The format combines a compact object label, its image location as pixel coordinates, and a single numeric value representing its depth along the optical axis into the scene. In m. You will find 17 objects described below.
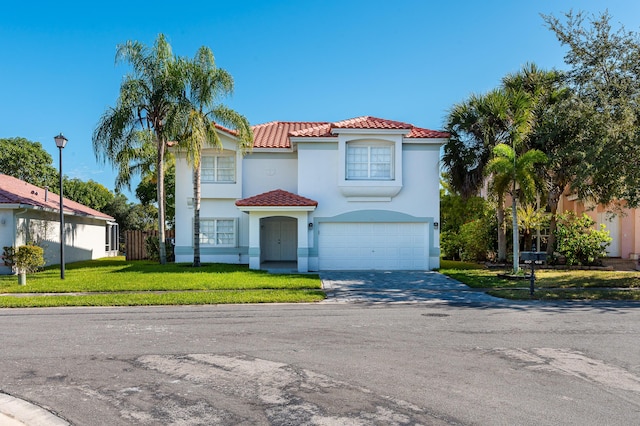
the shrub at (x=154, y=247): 24.36
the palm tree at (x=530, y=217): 19.75
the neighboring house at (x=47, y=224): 19.52
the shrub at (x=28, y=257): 18.38
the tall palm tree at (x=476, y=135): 19.41
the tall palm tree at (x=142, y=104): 19.27
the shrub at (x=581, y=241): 20.66
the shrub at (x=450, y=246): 27.72
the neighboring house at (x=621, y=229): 22.97
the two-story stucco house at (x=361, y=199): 20.03
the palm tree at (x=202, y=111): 19.02
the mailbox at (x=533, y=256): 13.30
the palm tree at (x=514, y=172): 16.52
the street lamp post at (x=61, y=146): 16.13
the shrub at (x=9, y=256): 18.91
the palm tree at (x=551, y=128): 18.78
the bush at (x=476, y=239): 23.25
